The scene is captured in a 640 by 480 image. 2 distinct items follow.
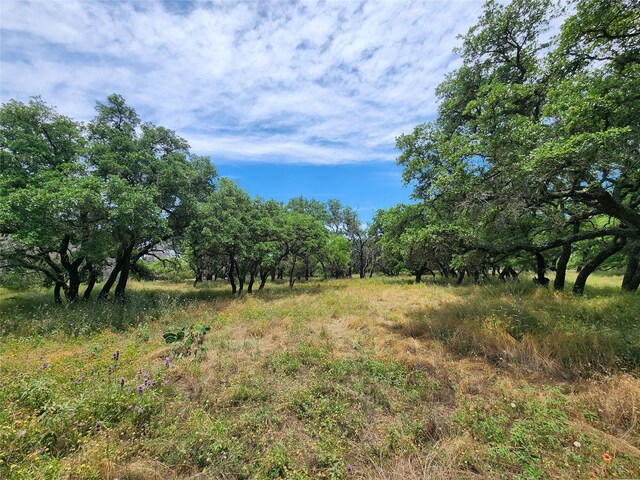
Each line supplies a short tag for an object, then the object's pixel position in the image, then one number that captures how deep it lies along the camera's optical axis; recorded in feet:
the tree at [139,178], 30.53
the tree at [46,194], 26.23
